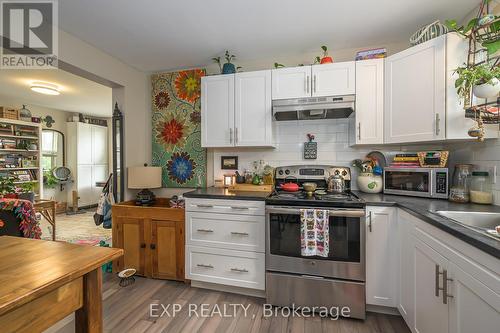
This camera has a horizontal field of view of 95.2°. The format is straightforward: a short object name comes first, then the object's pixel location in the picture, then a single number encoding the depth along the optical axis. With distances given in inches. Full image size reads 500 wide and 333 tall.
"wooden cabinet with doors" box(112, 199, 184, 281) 93.7
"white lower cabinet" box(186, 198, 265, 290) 82.0
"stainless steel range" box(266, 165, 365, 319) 71.3
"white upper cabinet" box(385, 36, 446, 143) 69.2
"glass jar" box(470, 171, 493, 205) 65.2
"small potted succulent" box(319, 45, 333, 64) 89.0
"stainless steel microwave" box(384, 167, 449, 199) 73.9
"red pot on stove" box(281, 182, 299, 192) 92.0
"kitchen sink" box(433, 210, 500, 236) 55.3
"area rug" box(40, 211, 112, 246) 149.0
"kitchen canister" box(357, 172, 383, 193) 88.1
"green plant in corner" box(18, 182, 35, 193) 170.9
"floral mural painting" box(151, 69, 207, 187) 114.8
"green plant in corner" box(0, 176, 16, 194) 114.4
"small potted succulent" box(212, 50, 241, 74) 100.2
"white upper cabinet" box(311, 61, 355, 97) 85.6
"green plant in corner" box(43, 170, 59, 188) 215.4
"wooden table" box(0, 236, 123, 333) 27.0
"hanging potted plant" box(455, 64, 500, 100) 50.8
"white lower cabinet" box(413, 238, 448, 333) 47.6
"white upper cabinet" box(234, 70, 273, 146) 94.3
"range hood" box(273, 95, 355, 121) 83.2
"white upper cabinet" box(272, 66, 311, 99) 89.4
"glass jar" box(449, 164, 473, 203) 69.4
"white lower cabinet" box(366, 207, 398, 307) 71.2
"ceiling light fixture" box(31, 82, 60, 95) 150.5
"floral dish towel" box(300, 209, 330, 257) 71.2
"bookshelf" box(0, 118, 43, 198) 176.4
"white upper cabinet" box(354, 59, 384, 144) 83.7
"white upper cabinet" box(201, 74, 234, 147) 98.8
